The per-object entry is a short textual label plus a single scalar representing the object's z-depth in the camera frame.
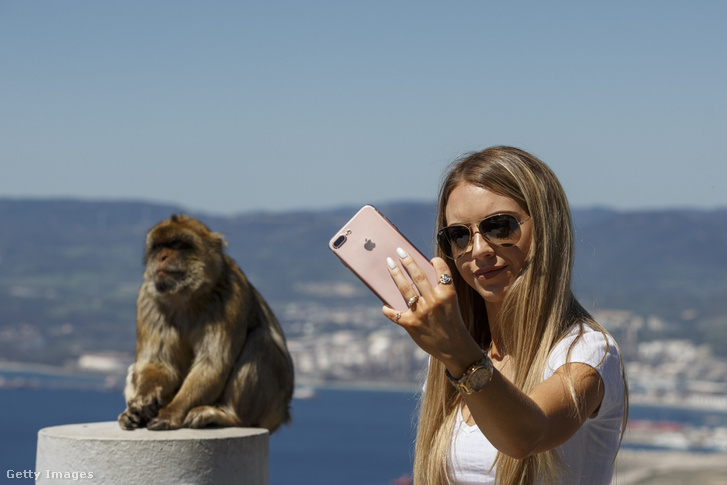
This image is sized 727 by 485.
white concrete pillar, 3.48
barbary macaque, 4.36
